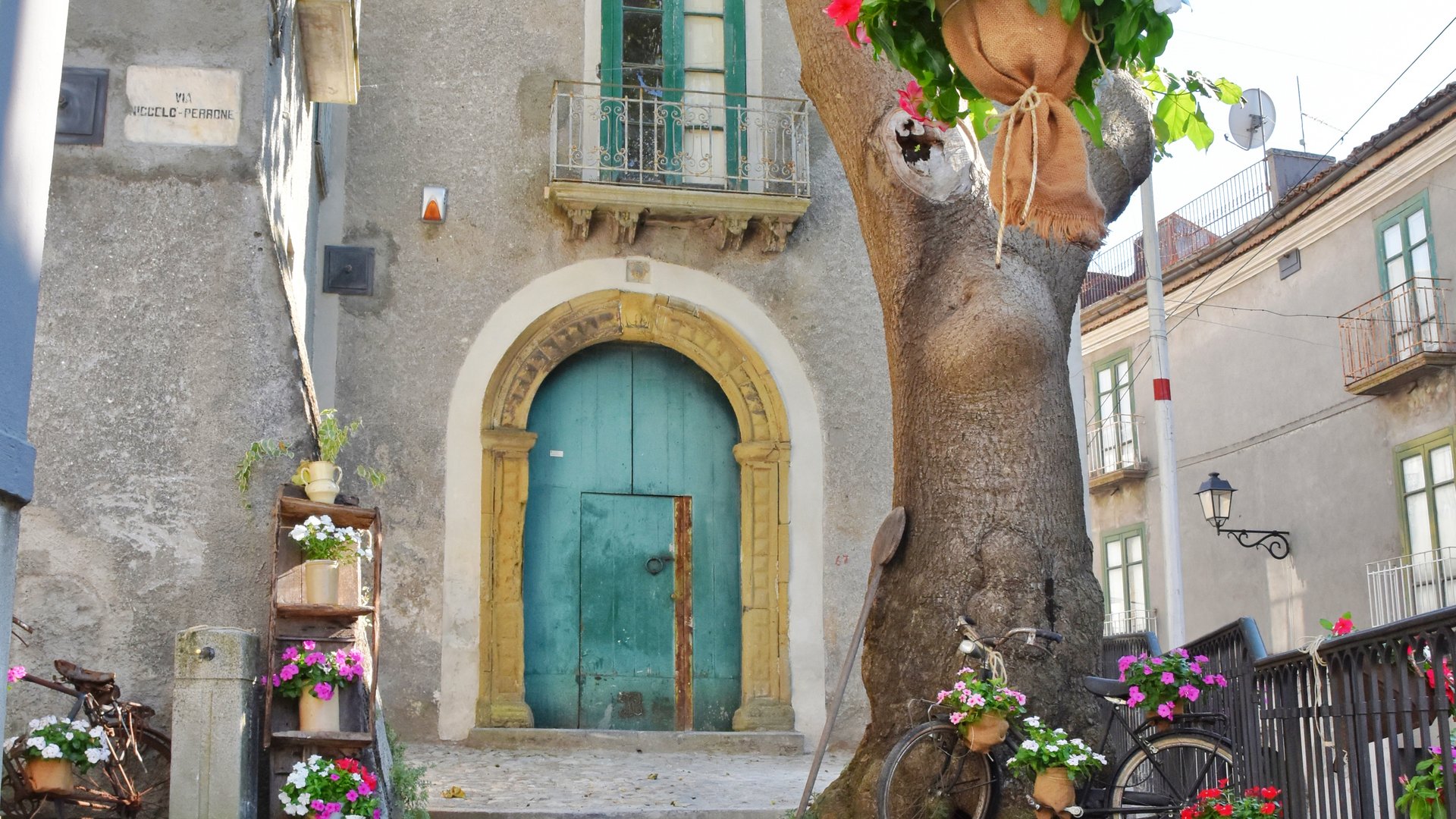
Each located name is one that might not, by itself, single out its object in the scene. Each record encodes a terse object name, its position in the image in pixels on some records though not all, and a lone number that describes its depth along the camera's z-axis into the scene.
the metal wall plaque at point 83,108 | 7.15
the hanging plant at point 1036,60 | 3.21
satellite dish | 16.97
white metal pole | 12.98
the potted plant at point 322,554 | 6.61
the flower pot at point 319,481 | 6.81
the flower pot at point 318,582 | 6.61
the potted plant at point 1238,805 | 4.77
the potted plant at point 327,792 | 6.00
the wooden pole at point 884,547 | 6.77
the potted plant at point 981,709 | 6.04
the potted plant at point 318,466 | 6.82
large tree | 6.54
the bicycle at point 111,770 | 5.73
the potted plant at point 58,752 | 5.68
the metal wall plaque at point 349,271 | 10.38
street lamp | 15.22
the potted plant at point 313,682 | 6.39
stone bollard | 5.99
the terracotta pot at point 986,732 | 6.07
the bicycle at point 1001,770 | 6.15
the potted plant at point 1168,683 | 6.16
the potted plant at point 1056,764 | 5.95
